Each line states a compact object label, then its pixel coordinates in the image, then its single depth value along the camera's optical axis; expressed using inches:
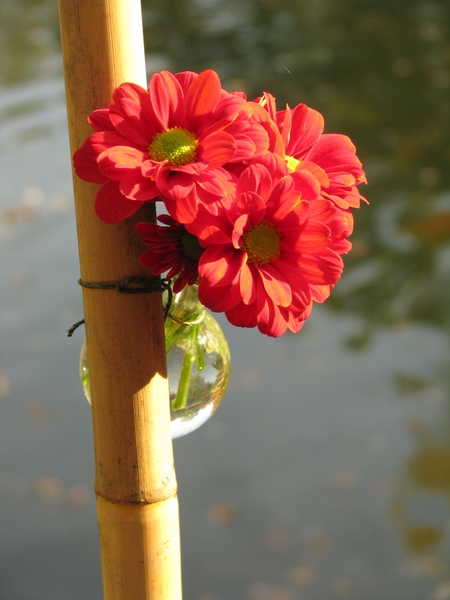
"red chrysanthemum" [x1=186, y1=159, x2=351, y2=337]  29.1
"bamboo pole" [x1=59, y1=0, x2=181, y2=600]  30.1
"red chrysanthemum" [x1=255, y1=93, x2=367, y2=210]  30.6
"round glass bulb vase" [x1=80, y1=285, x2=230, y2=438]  32.1
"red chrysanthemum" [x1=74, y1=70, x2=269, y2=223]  28.9
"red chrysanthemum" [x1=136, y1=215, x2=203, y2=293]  29.8
